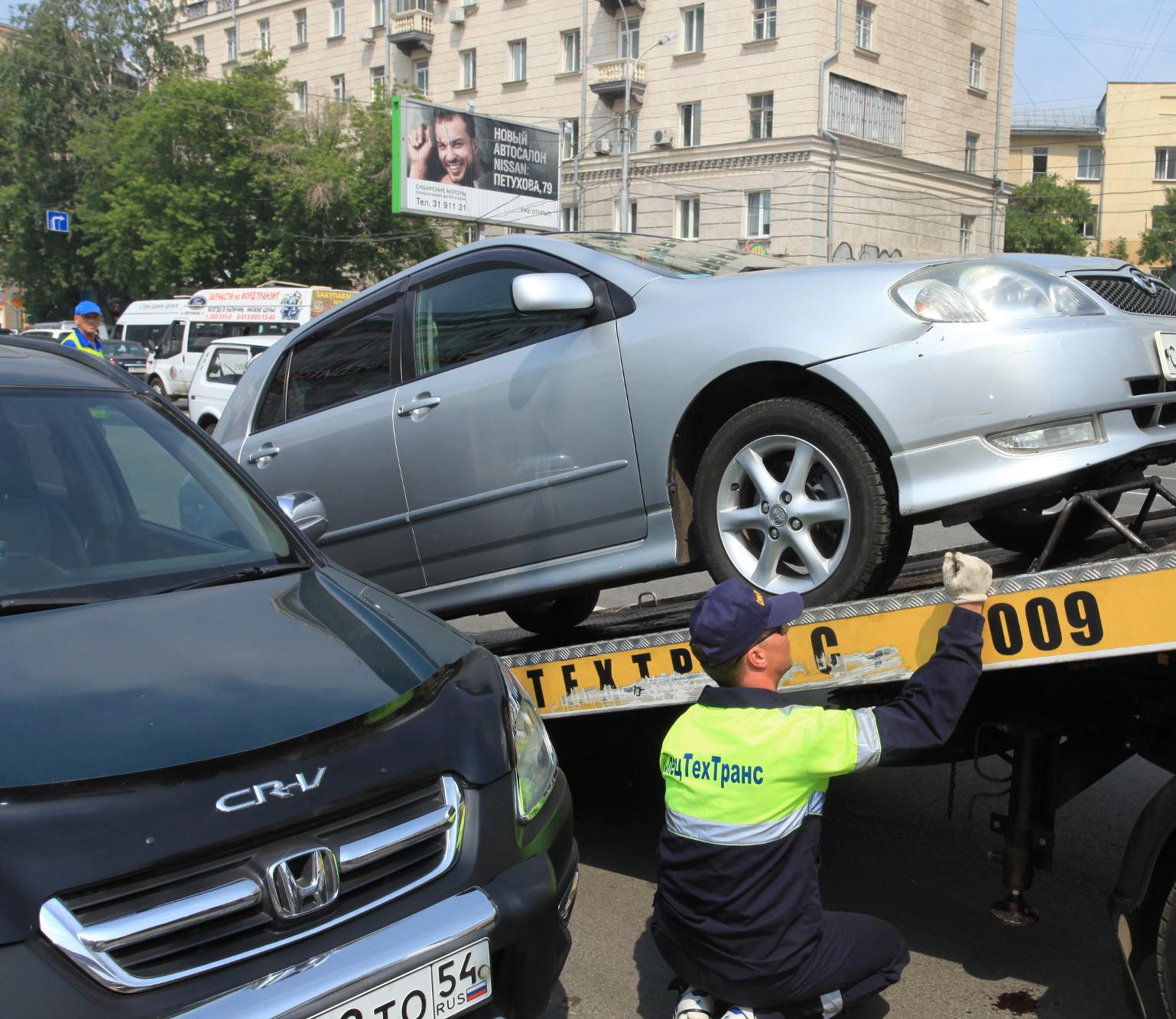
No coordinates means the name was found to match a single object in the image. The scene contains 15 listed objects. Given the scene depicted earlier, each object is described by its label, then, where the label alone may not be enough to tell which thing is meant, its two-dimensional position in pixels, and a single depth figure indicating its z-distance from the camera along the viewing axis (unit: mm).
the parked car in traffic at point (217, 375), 18312
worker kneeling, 2588
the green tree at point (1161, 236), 51844
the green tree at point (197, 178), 39031
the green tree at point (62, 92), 47219
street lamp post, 31953
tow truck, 2564
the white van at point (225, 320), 25422
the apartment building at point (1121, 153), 58219
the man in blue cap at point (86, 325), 9227
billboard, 30500
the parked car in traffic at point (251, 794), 1809
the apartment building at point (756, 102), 34781
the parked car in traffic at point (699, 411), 3189
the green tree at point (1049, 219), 53312
